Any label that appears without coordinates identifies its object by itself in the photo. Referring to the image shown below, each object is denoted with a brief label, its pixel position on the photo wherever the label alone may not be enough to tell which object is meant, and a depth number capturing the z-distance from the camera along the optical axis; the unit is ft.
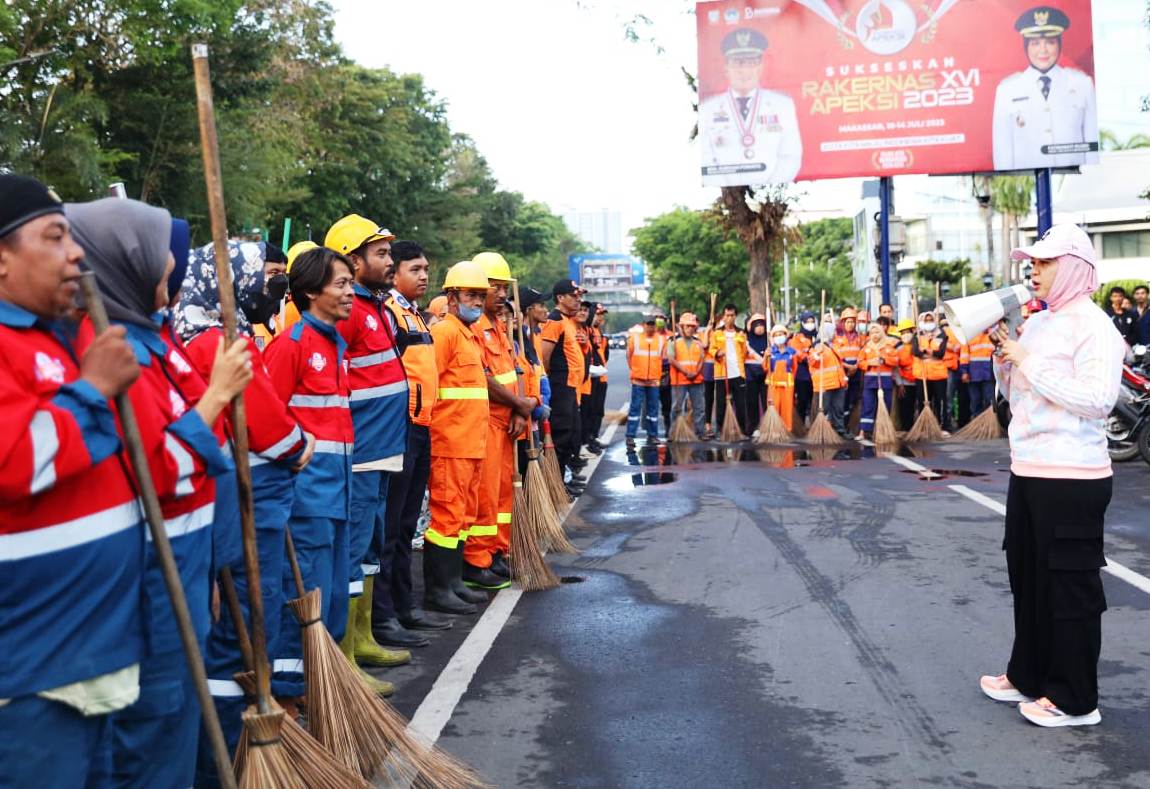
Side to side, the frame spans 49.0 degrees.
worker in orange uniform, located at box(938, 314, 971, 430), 58.75
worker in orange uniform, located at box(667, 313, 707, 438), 57.67
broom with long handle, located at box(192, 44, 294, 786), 10.05
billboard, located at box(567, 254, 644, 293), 262.06
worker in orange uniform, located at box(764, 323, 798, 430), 60.80
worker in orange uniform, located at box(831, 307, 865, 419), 59.72
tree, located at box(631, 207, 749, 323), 189.57
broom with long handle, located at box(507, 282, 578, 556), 26.68
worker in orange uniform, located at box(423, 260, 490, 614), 22.74
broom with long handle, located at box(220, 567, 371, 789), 11.04
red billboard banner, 70.33
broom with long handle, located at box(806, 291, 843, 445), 55.62
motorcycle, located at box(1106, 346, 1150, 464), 41.88
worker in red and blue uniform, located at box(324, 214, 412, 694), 18.20
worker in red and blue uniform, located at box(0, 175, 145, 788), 8.05
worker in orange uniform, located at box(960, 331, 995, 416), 57.06
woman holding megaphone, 15.93
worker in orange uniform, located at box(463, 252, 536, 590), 24.70
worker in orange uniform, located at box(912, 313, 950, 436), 58.95
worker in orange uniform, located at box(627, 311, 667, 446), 57.06
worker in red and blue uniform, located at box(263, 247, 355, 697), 14.98
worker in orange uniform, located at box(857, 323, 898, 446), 57.47
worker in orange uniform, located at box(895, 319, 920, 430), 59.57
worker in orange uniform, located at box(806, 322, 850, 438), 58.39
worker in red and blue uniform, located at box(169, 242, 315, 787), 12.35
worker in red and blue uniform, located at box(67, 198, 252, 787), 9.29
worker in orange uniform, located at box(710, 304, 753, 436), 60.80
